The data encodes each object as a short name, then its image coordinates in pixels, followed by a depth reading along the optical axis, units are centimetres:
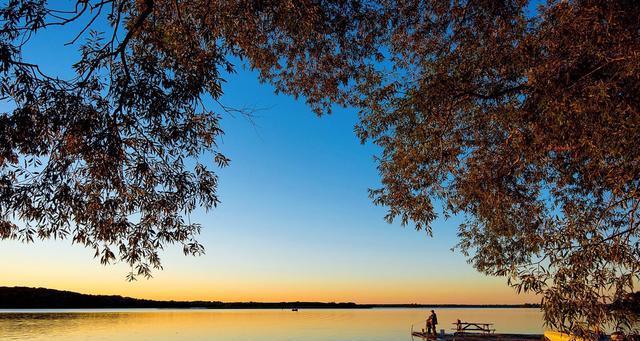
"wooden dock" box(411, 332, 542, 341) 3203
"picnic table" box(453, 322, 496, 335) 3444
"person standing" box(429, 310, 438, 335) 3512
